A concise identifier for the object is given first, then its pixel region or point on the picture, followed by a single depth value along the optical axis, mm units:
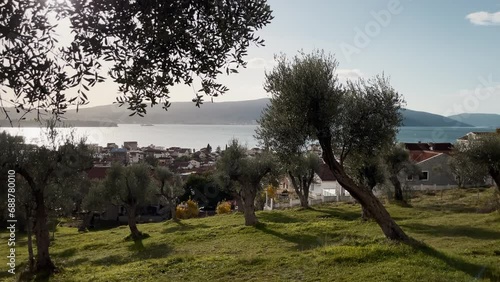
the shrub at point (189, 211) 63344
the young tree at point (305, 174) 48156
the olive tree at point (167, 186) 51688
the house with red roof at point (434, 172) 64062
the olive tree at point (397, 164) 46500
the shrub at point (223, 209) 62497
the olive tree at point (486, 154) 35594
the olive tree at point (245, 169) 35062
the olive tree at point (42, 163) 22578
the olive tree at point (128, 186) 38719
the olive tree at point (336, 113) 17719
